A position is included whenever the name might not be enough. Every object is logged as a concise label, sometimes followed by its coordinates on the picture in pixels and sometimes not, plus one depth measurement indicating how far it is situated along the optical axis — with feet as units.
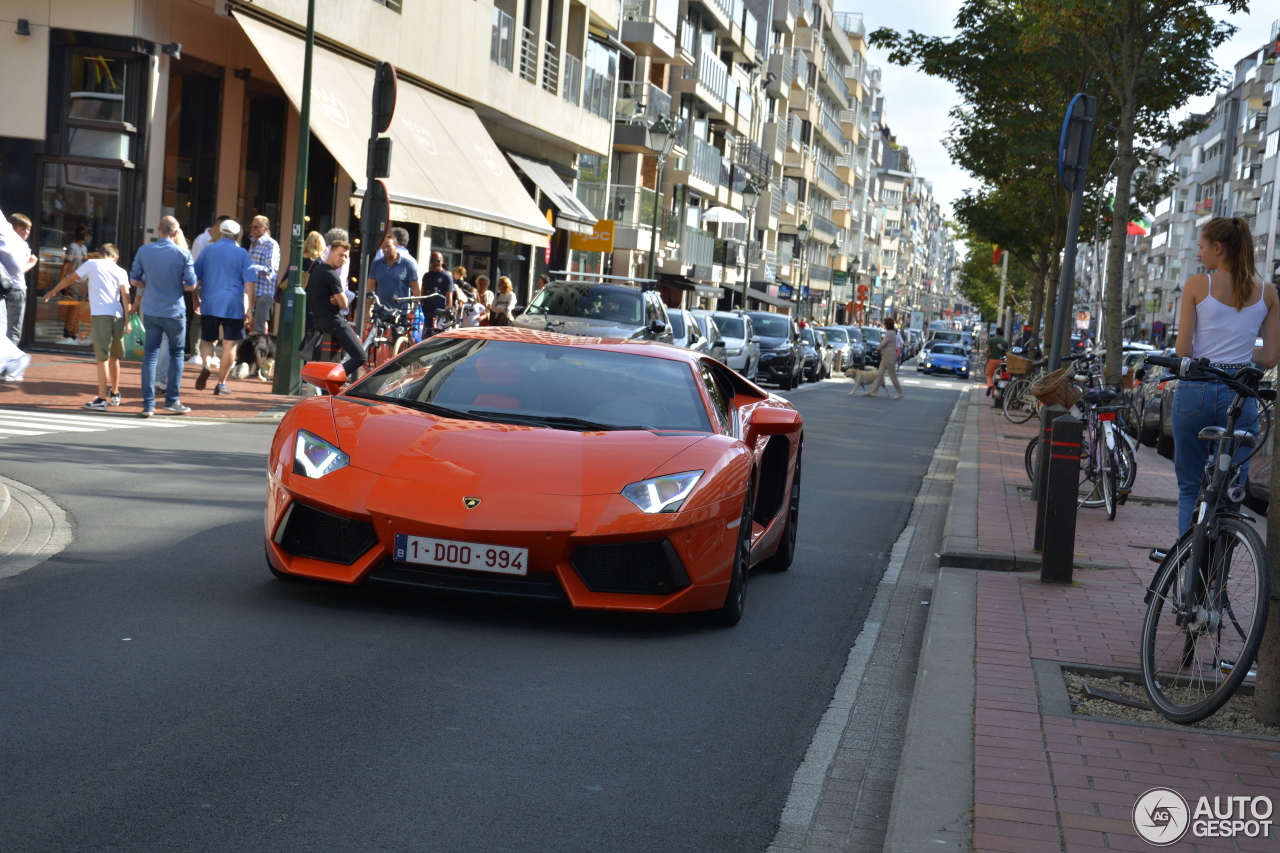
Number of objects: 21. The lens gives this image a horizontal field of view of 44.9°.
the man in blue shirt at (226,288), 54.08
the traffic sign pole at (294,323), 57.06
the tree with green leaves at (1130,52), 61.31
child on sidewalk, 46.91
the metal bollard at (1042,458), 33.24
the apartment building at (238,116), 65.98
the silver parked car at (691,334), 82.58
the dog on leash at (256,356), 65.26
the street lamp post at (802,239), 313.94
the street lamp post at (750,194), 167.63
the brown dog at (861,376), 119.96
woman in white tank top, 23.80
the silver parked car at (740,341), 111.24
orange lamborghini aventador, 20.66
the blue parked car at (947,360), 215.72
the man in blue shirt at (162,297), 47.09
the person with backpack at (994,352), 123.24
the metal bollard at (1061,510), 28.78
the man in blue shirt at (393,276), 63.41
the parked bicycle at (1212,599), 17.63
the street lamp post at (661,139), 119.85
